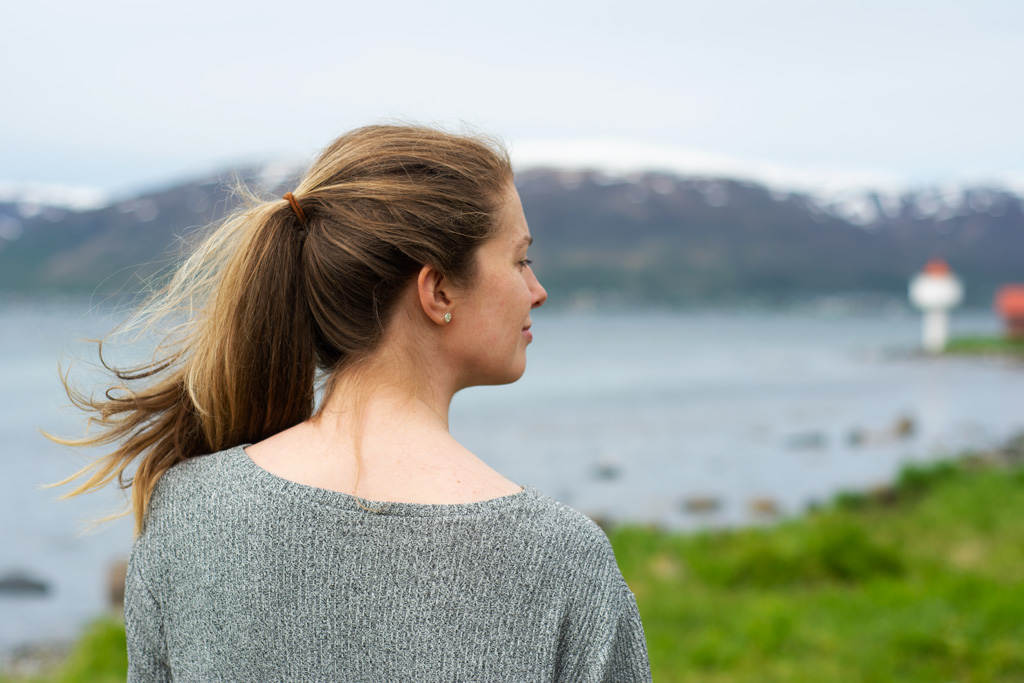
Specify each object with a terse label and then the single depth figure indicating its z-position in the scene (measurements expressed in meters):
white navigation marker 39.72
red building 40.12
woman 1.33
